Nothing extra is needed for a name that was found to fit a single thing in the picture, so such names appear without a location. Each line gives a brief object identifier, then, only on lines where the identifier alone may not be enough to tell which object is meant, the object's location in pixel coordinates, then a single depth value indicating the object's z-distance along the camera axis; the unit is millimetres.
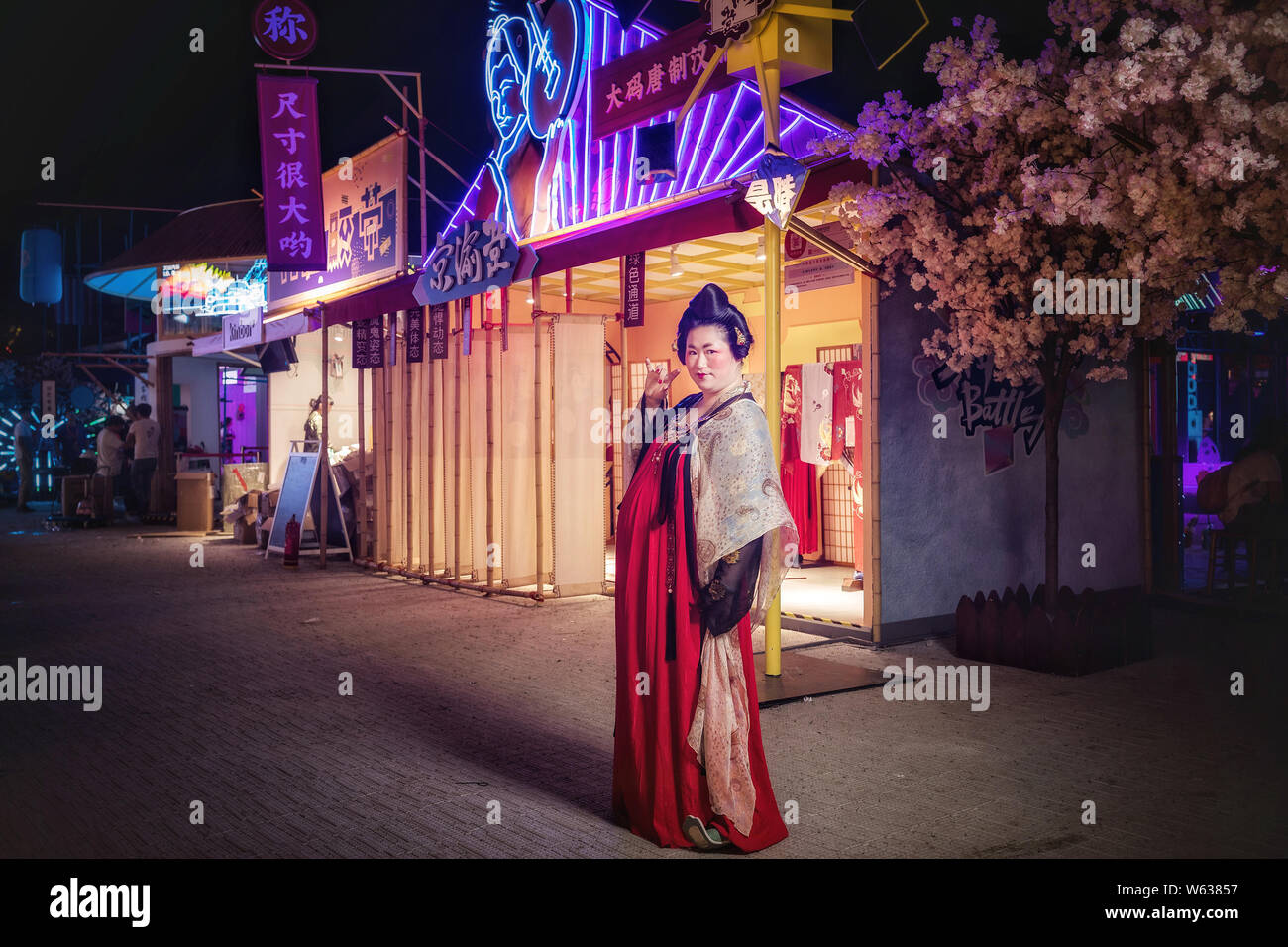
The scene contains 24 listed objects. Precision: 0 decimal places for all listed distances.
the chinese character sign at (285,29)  12281
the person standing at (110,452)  19688
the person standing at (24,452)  22188
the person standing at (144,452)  19438
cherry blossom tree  5227
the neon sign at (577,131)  7898
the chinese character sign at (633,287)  8078
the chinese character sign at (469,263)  9344
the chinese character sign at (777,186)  6105
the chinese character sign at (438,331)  10484
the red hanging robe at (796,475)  11359
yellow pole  6094
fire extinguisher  12250
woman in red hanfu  3682
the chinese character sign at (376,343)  11562
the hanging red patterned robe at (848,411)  10523
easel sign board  12891
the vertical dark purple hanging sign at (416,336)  10773
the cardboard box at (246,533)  15375
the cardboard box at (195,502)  17156
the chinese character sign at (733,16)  6051
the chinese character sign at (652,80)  7785
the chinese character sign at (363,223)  11742
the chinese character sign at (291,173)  12359
